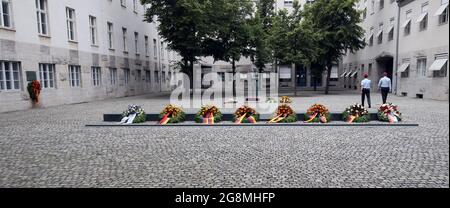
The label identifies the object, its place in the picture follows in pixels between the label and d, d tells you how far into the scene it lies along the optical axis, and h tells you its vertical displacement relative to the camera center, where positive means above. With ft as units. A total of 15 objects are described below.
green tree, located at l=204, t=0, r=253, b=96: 85.71 +14.71
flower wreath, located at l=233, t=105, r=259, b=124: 38.70 -4.10
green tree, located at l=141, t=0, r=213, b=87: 80.52 +16.11
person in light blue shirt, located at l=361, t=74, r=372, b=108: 53.13 -0.94
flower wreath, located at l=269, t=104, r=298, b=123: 38.42 -4.17
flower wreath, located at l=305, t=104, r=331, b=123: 38.37 -3.99
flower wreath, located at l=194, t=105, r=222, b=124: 39.01 -4.13
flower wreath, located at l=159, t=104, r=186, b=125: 39.24 -4.06
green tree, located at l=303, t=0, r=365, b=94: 91.20 +16.54
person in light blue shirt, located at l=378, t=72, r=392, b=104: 54.75 -0.66
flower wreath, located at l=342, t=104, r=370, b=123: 37.90 -4.04
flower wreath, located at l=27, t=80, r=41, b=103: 58.39 -0.82
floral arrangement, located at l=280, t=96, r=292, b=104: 46.42 -2.66
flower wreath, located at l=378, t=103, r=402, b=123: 37.78 -4.04
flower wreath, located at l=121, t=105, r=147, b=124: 39.40 -4.06
